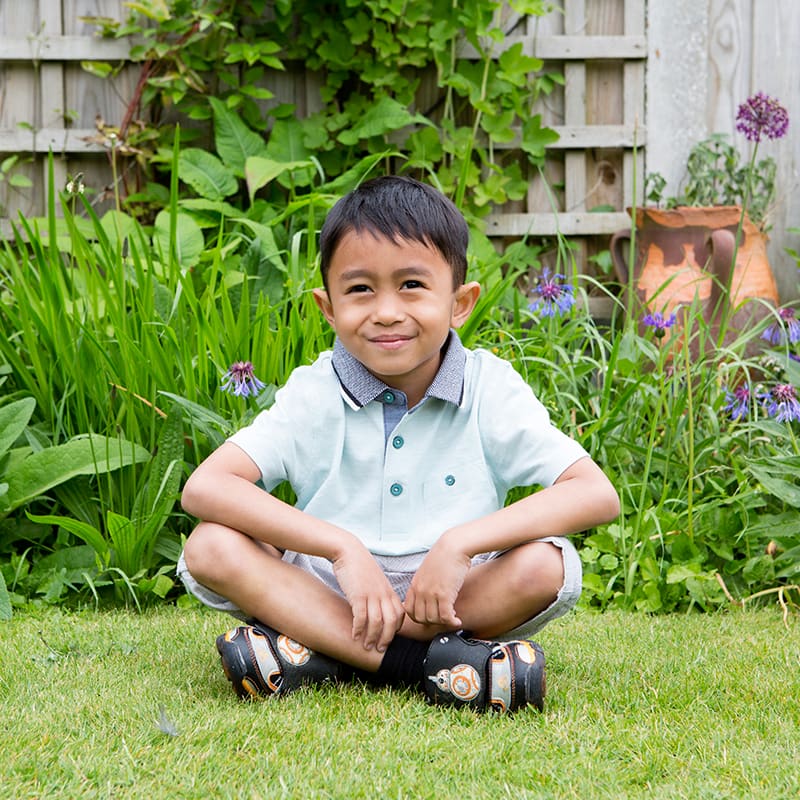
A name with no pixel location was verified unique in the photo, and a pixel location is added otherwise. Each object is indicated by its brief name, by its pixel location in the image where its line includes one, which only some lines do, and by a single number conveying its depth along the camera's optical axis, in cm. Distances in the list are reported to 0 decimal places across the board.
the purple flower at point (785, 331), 311
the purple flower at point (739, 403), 294
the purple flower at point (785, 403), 280
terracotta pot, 428
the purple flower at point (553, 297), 324
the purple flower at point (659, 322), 314
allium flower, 363
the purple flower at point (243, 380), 270
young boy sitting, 186
